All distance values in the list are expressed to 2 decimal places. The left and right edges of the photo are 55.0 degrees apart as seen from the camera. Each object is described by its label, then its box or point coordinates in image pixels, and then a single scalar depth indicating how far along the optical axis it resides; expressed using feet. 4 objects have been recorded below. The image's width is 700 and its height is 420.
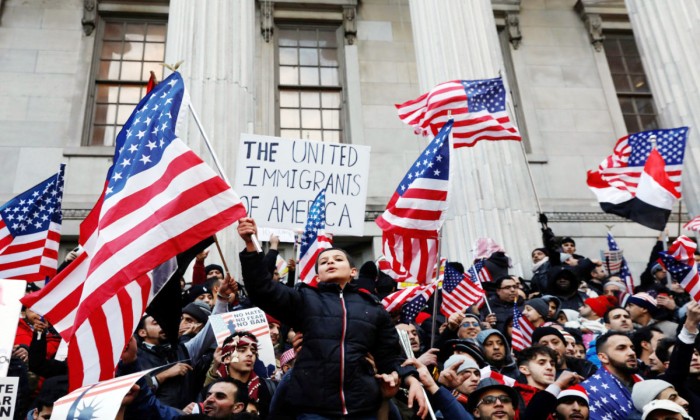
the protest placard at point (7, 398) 12.48
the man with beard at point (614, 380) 18.12
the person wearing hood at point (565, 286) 31.17
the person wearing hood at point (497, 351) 21.06
